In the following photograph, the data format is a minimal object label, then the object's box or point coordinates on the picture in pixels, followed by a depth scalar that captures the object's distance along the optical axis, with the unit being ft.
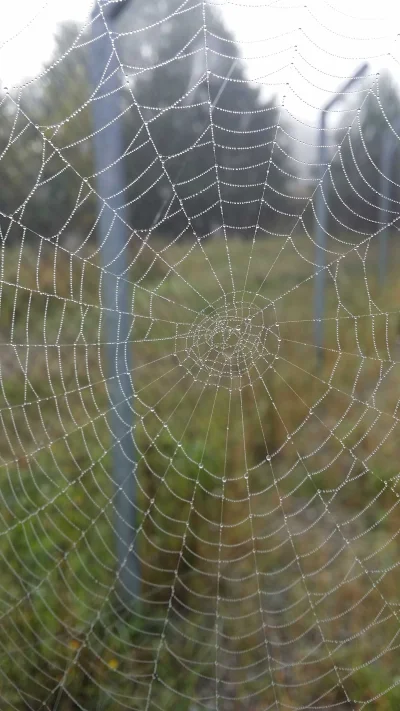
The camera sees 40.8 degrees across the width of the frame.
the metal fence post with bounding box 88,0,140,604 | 6.94
